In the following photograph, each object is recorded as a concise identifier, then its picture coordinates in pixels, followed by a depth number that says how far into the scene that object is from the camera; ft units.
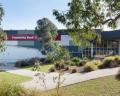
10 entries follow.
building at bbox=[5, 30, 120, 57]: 73.50
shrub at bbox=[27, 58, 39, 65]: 61.89
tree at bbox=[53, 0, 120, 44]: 14.21
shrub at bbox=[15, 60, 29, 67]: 61.71
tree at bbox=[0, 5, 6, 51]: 15.12
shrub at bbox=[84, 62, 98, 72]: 33.68
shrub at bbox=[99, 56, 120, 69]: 35.49
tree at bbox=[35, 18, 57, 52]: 71.86
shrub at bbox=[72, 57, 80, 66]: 46.46
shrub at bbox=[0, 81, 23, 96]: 16.39
